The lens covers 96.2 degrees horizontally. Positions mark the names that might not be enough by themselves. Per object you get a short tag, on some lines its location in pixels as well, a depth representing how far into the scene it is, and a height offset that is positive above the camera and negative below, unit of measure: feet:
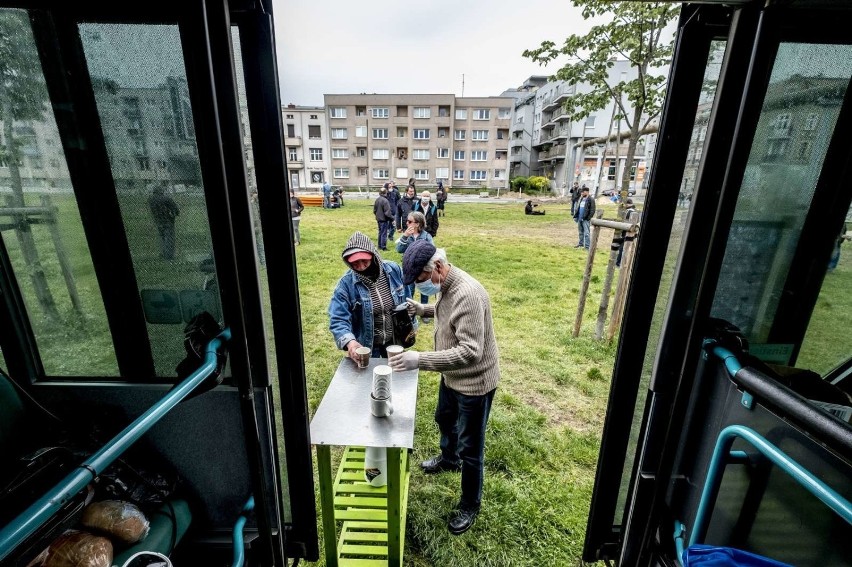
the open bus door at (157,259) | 4.71 -1.31
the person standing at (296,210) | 36.14 -3.83
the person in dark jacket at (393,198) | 42.74 -2.88
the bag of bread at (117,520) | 5.31 -4.78
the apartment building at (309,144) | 140.77 +9.25
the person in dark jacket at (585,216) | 38.31 -4.10
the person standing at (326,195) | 70.03 -4.57
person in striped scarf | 9.84 -3.34
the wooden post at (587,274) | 17.11 -4.35
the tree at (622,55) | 13.87 +4.72
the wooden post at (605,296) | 16.26 -5.34
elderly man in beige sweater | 7.90 -3.67
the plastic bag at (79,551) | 4.77 -4.74
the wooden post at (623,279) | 15.74 -4.31
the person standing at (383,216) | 35.65 -4.03
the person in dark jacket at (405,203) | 40.82 -3.32
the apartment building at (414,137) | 137.90 +12.62
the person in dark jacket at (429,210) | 33.50 -3.21
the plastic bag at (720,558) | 3.58 -3.47
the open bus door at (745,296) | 4.24 -1.62
